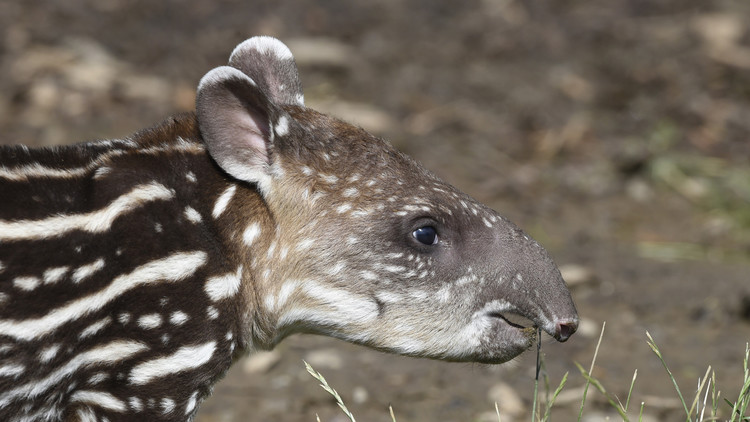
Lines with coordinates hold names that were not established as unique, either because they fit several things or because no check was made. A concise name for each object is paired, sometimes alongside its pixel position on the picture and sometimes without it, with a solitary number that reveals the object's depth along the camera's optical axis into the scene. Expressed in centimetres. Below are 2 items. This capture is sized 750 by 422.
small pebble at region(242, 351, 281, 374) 1219
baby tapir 709
